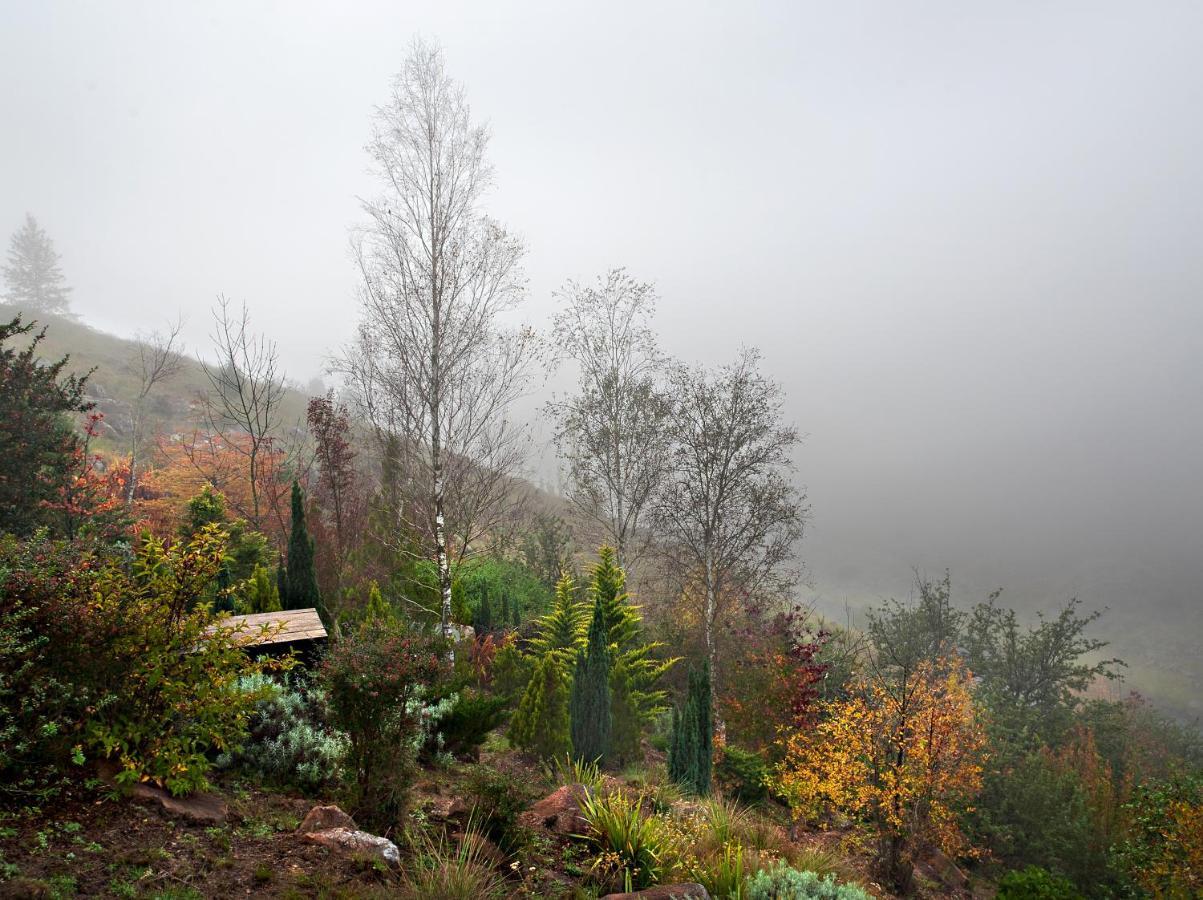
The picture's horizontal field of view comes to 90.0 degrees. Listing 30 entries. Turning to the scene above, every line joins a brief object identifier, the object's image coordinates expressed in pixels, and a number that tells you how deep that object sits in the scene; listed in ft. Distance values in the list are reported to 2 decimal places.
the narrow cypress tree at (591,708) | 30.32
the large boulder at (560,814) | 18.98
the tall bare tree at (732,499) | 52.60
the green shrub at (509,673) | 38.24
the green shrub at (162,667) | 14.21
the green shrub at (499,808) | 16.98
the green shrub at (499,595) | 56.13
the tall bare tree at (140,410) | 66.18
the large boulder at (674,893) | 14.76
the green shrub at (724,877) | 16.60
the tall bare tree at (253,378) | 50.11
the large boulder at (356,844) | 14.47
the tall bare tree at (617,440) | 59.41
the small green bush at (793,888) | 16.24
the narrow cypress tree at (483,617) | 55.49
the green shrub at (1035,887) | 28.69
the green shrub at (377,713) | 15.74
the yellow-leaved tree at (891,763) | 31.63
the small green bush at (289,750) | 18.81
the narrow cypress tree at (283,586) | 38.75
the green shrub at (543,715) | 31.75
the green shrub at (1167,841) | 30.04
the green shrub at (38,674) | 12.83
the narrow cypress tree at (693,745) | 32.01
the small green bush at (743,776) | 37.81
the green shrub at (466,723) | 25.48
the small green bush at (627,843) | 16.80
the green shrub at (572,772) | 23.79
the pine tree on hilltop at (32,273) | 223.92
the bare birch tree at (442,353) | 40.91
